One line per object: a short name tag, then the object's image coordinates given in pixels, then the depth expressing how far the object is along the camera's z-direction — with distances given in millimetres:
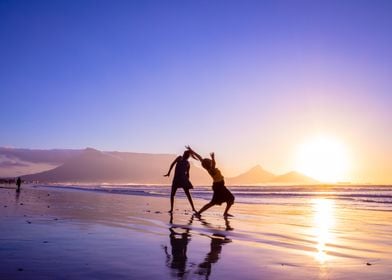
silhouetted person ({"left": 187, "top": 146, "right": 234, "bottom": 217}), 14312
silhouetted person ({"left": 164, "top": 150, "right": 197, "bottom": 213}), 16062
